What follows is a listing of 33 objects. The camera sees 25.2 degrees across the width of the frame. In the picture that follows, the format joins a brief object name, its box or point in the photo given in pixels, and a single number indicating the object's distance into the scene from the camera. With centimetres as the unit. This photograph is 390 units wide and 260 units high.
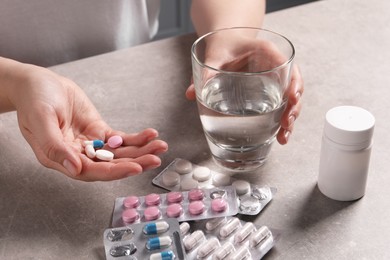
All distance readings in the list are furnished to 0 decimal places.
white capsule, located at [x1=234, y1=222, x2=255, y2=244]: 66
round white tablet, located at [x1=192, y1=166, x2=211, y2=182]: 73
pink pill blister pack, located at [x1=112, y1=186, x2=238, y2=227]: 68
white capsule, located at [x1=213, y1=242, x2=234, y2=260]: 65
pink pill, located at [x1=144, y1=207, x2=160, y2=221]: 68
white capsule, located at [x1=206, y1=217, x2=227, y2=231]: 68
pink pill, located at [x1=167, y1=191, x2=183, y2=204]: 70
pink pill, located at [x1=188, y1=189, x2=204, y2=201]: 70
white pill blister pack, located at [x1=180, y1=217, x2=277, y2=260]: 65
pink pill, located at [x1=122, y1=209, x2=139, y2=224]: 68
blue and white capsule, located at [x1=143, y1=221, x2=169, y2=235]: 66
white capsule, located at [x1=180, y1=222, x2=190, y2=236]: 67
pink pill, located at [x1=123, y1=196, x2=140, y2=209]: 69
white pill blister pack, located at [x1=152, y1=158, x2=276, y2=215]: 70
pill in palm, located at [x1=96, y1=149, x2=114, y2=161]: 72
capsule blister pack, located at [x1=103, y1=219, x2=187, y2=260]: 65
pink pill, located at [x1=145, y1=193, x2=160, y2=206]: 69
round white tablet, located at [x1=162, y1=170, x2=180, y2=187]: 73
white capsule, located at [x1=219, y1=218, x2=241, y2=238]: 67
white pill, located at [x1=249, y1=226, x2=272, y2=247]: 66
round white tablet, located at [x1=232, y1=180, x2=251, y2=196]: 71
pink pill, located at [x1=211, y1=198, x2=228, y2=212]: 68
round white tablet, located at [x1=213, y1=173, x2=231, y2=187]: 73
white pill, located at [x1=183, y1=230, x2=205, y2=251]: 66
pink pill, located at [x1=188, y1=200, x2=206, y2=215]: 68
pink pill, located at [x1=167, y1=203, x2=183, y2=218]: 68
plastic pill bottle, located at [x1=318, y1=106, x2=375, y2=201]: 68
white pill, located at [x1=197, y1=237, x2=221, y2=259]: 65
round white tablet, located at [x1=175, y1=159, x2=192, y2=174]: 74
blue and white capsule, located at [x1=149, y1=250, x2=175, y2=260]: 64
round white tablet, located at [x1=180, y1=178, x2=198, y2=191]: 72
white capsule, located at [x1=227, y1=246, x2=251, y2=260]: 64
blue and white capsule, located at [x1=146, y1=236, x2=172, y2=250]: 65
